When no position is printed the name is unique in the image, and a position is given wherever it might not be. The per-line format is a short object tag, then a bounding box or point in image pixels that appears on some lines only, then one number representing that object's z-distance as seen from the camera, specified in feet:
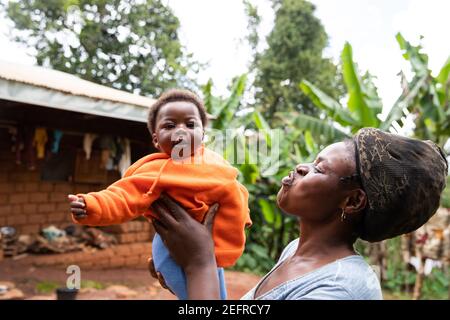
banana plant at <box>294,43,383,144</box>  14.90
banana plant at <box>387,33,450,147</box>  15.02
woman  2.95
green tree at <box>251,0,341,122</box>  41.09
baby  3.21
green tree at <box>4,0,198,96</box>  26.81
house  13.47
